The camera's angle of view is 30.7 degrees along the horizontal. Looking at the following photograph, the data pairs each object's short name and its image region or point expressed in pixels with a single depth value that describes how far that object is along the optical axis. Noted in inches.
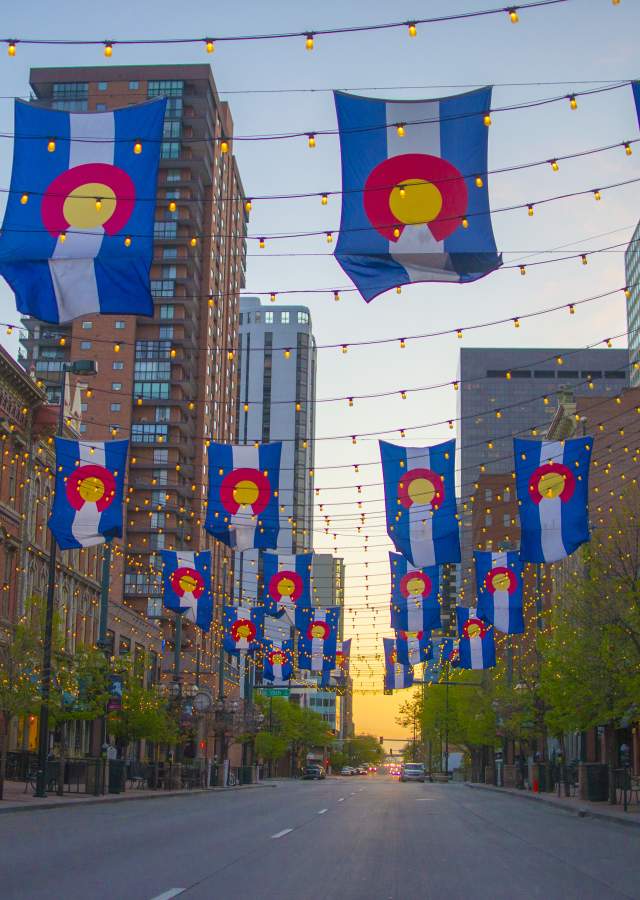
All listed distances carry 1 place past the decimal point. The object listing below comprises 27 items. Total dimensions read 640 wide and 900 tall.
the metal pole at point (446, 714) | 4094.5
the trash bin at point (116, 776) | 1718.8
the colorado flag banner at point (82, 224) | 737.6
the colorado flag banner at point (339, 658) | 2527.6
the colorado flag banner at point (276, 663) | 2452.0
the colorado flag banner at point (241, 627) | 2151.8
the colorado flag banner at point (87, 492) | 1376.7
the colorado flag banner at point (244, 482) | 1330.0
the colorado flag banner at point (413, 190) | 739.4
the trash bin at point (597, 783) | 1657.2
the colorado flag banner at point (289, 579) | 1831.9
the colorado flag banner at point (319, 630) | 2103.8
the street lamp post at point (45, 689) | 1389.0
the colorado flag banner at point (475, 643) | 2071.9
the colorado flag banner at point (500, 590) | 1738.4
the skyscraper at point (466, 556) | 6840.6
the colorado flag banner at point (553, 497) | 1210.6
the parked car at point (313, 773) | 4711.9
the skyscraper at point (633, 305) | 6003.9
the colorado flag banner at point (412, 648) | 2080.1
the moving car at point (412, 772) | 4153.5
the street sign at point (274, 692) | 4185.8
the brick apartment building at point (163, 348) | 4217.5
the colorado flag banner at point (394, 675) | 2641.0
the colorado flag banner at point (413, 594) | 1723.7
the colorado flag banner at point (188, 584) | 1802.4
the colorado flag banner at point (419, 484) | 1275.8
